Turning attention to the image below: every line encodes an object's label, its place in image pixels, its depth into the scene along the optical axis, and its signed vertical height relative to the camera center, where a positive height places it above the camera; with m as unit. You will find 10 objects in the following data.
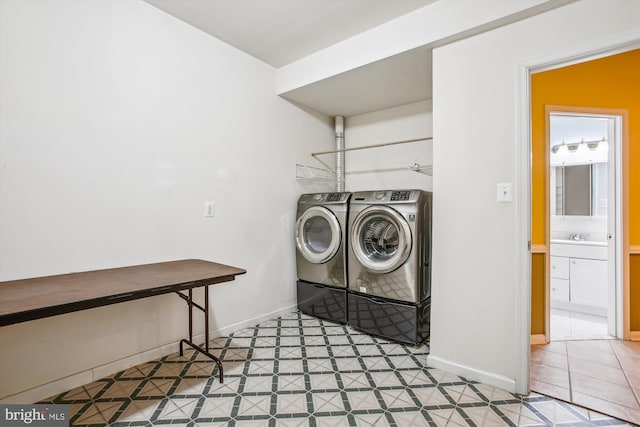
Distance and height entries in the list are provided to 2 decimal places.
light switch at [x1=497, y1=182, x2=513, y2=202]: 1.81 +0.13
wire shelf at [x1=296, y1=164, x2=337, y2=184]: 3.29 +0.43
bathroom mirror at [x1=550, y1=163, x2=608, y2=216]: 3.66 +0.29
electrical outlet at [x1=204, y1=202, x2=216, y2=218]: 2.46 +0.03
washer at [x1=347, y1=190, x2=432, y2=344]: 2.33 -0.39
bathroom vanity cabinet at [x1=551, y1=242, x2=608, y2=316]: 3.18 -0.67
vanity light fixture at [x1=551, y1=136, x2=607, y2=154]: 3.69 +0.83
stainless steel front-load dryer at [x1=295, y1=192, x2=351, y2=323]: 2.78 -0.38
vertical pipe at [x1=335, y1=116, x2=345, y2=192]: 3.57 +0.68
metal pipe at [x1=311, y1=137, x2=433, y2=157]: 3.32 +0.66
